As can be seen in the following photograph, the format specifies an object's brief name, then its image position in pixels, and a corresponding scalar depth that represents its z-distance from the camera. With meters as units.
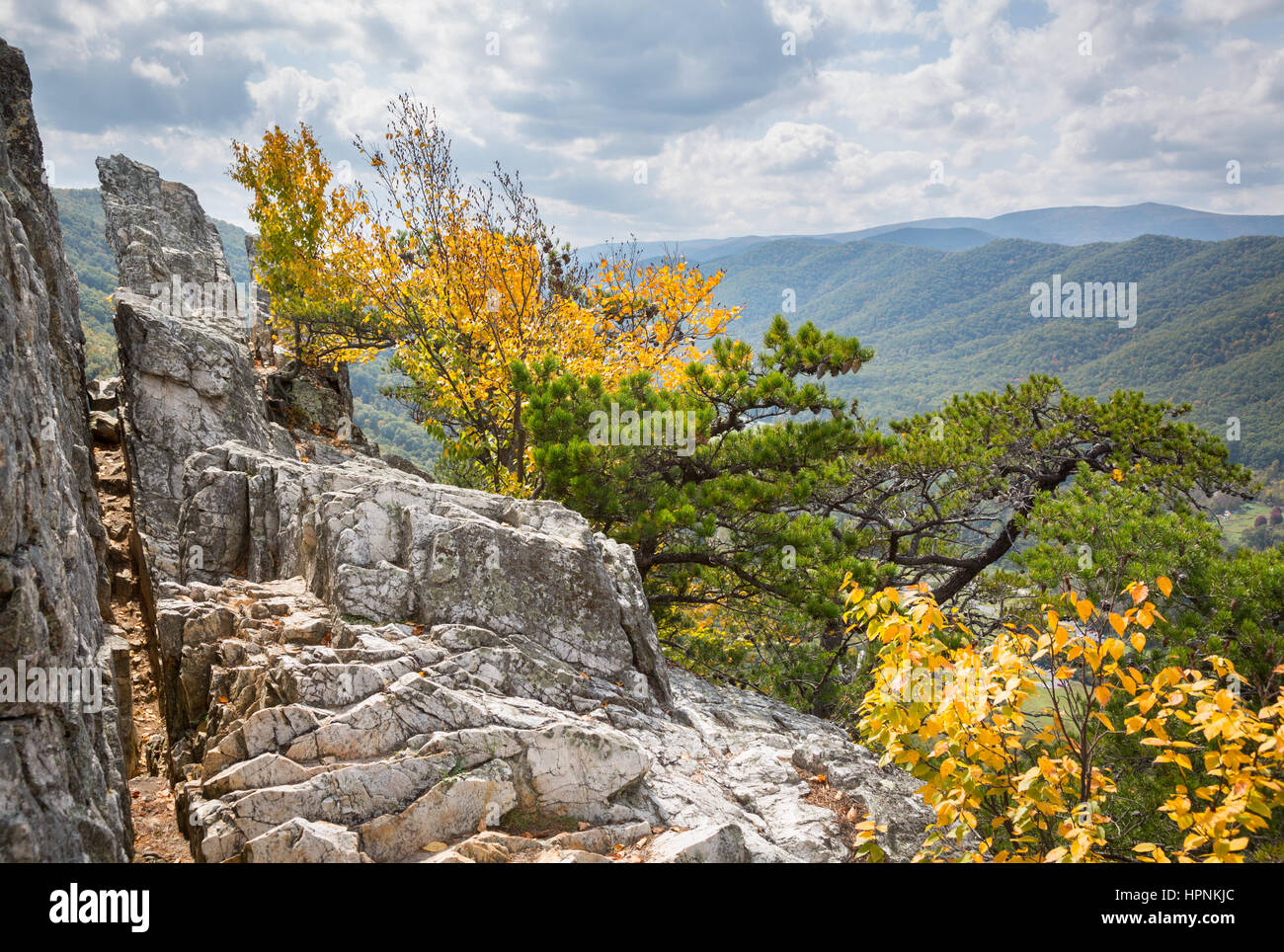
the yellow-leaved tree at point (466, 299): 15.01
